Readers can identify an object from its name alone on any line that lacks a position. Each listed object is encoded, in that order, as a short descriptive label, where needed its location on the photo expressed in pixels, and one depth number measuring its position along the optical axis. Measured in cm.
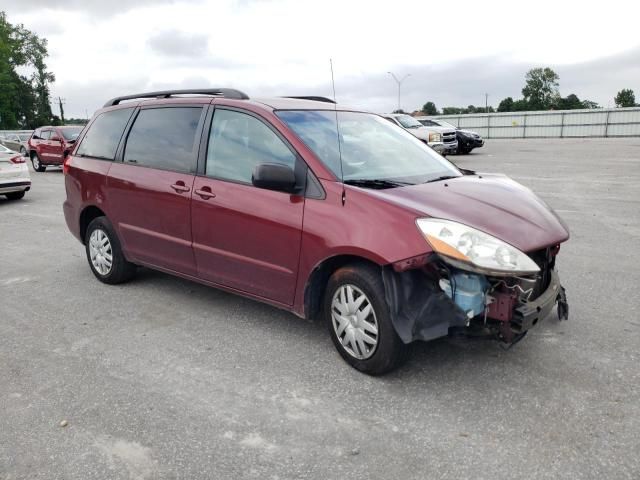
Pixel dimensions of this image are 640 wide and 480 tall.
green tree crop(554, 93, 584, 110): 10156
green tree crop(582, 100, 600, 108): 10198
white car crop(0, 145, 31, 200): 1233
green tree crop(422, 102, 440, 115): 9394
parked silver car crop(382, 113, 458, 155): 2072
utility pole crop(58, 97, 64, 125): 10002
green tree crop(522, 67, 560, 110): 11025
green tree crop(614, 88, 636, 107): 10400
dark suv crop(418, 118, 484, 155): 2378
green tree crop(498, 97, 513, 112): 11129
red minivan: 320
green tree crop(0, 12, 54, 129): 8006
